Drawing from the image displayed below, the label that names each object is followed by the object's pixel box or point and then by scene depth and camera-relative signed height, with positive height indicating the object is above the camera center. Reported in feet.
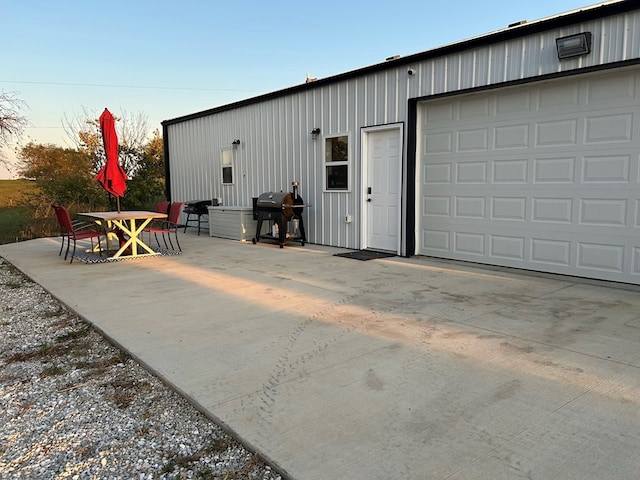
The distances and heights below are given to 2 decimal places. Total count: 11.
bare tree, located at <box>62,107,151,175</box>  53.01 +7.41
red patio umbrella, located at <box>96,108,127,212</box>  23.65 +1.78
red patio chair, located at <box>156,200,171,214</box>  29.00 -0.93
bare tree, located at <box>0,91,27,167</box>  37.96 +6.60
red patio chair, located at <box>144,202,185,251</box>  25.18 -1.18
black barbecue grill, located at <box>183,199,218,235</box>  37.27 -1.28
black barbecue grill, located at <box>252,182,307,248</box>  27.02 -1.40
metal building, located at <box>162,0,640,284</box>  16.34 +1.83
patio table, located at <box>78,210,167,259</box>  23.27 -1.61
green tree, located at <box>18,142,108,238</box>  38.27 +1.10
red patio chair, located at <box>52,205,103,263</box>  22.66 -1.71
